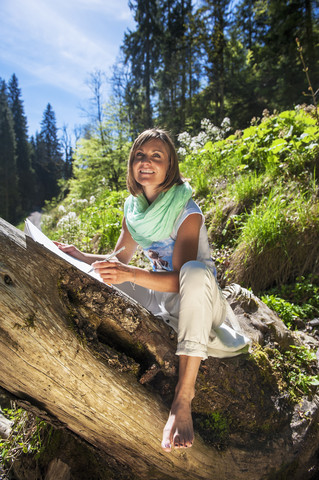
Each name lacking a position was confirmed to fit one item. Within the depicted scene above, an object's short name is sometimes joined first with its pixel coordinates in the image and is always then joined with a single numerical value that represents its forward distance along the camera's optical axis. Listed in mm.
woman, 1361
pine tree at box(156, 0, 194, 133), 17547
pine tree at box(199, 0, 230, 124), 14516
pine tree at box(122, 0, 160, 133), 17562
